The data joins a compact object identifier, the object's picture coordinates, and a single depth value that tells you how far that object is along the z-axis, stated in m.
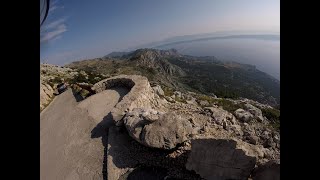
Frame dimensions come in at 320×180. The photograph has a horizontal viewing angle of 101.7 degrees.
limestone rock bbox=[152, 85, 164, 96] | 10.46
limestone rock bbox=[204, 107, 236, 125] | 6.88
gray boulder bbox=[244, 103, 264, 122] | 8.15
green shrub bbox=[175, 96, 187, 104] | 10.49
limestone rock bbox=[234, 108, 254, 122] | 7.58
